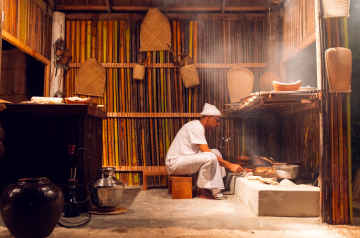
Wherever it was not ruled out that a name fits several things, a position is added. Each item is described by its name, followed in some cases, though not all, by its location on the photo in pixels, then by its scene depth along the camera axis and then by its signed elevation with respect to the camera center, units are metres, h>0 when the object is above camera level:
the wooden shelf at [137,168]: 7.69 -0.81
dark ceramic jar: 3.45 -0.78
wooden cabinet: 4.98 -0.08
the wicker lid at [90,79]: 7.67 +1.26
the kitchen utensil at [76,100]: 5.22 +0.52
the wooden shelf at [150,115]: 7.73 +0.42
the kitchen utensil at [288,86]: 4.90 +0.67
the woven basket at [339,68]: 4.37 +0.83
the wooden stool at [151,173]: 7.19 -0.86
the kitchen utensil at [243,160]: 7.14 -0.59
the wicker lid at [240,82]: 7.38 +1.11
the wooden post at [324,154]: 4.41 -0.30
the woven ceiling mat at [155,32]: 7.73 +2.35
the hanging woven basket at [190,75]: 7.55 +1.30
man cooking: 6.04 -0.47
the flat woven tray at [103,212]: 4.79 -1.14
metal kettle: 4.75 -0.82
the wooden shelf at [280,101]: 4.75 +0.48
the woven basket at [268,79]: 7.12 +1.13
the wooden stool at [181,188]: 6.05 -1.00
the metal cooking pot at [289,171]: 5.47 -0.64
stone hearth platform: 4.69 -0.99
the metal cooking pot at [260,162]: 6.77 -0.62
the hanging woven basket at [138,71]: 7.61 +1.41
